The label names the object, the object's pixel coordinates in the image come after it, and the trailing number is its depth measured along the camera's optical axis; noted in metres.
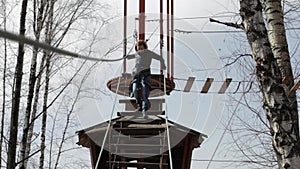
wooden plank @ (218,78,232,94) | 14.32
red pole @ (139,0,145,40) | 15.51
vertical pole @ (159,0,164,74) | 15.07
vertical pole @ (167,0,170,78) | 14.99
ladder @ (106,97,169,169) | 13.46
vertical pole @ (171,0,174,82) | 15.08
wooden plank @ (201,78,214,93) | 14.40
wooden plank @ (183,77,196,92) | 15.21
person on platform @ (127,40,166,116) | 14.22
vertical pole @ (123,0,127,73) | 15.30
